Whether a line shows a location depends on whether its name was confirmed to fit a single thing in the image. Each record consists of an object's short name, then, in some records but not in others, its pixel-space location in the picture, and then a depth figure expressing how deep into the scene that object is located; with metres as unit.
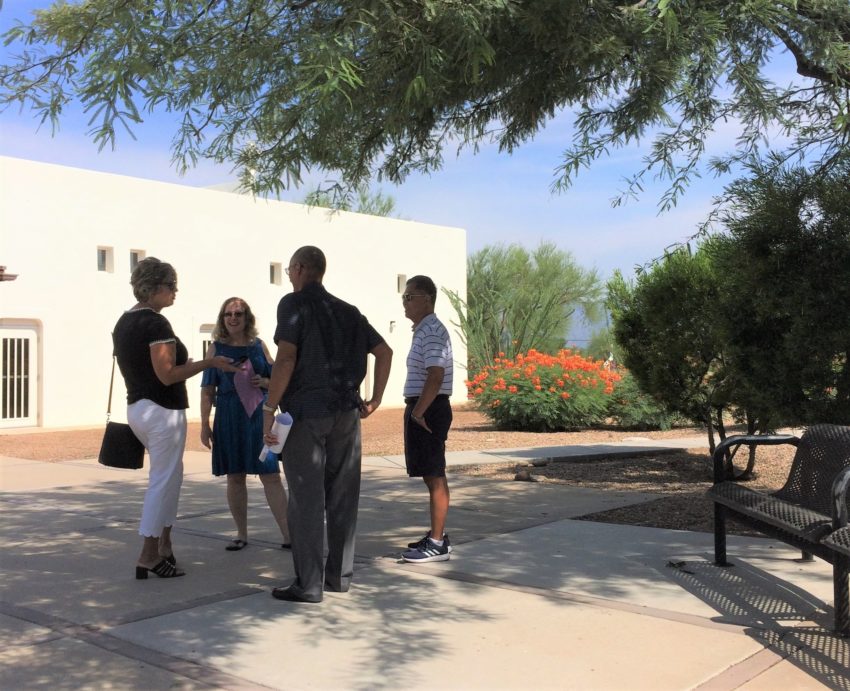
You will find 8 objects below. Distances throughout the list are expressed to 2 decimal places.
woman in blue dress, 6.41
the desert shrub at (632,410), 17.53
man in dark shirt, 5.28
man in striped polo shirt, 6.05
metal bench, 4.56
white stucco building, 19.41
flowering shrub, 17.59
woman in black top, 5.68
